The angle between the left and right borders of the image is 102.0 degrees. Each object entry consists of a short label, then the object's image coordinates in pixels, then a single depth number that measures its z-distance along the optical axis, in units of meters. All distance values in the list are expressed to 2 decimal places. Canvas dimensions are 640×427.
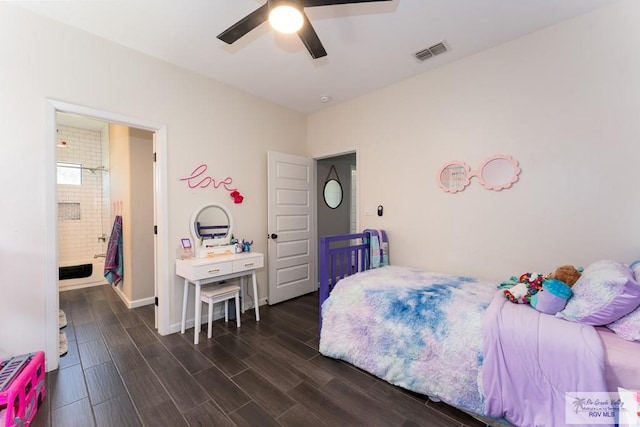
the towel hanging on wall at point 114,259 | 3.53
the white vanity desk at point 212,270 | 2.49
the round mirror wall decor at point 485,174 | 2.33
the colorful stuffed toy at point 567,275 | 1.72
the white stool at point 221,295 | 2.58
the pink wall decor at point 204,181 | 2.81
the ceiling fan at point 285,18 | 1.46
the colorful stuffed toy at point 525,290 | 1.69
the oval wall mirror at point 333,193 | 4.74
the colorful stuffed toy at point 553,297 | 1.50
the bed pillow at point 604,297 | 1.29
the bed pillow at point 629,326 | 1.27
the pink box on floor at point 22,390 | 1.32
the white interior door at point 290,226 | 3.48
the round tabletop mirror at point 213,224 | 2.84
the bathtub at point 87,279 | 4.00
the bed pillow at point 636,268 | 1.49
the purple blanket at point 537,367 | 1.24
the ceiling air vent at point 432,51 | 2.38
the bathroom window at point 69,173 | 4.27
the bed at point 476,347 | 1.24
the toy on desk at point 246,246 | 3.11
